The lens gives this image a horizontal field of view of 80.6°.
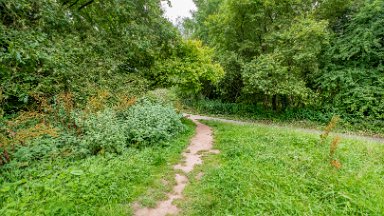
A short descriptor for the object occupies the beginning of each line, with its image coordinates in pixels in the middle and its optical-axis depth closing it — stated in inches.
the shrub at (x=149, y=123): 253.6
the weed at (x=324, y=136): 258.0
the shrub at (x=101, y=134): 209.6
